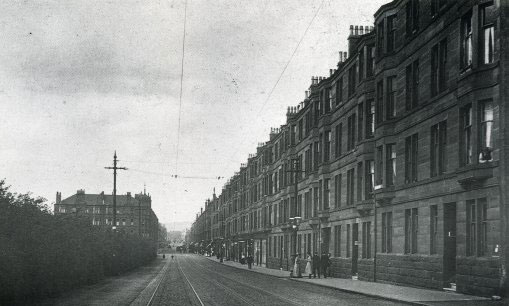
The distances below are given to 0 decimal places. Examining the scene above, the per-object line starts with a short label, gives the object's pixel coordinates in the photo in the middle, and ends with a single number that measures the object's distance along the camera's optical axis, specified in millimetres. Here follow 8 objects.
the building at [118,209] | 168738
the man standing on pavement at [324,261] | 41719
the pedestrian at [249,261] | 60903
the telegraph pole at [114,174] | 48438
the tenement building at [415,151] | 22109
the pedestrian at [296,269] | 41375
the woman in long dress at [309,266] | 41566
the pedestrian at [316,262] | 41250
